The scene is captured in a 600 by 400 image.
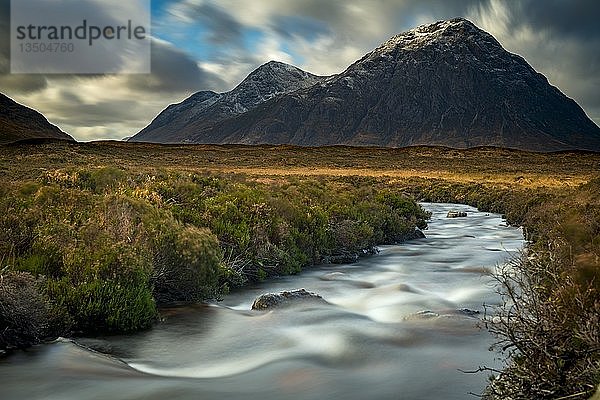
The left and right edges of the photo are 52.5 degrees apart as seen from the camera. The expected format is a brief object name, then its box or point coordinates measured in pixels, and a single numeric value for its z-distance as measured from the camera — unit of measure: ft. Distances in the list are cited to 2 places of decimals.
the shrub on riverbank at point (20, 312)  29.04
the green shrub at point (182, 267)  40.19
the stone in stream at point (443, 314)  38.55
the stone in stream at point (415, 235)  77.87
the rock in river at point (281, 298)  39.91
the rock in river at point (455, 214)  108.27
